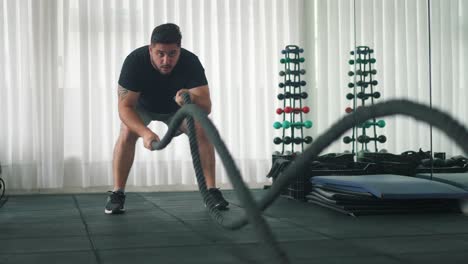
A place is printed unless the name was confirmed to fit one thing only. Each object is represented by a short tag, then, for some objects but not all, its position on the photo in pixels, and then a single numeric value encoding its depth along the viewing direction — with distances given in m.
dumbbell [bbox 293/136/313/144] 4.27
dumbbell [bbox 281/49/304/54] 4.43
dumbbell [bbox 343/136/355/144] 4.21
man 3.02
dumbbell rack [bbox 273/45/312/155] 4.32
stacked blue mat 2.92
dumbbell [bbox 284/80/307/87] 4.41
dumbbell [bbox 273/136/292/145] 4.30
